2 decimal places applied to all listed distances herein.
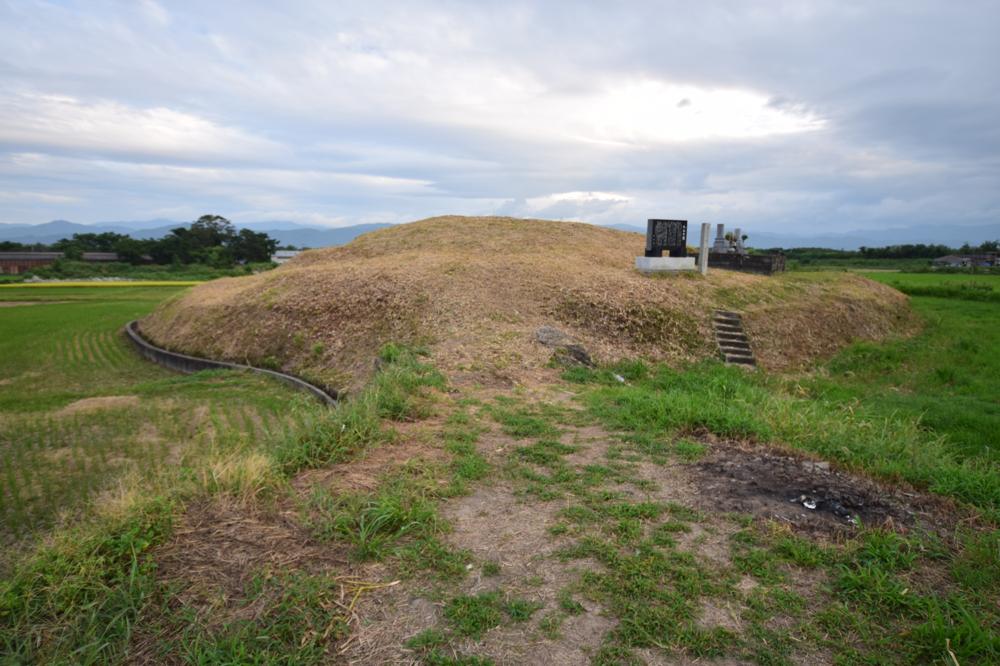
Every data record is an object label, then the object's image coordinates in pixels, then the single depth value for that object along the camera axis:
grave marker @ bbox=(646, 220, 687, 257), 15.42
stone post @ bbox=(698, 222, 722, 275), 15.65
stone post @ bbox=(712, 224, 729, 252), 20.84
